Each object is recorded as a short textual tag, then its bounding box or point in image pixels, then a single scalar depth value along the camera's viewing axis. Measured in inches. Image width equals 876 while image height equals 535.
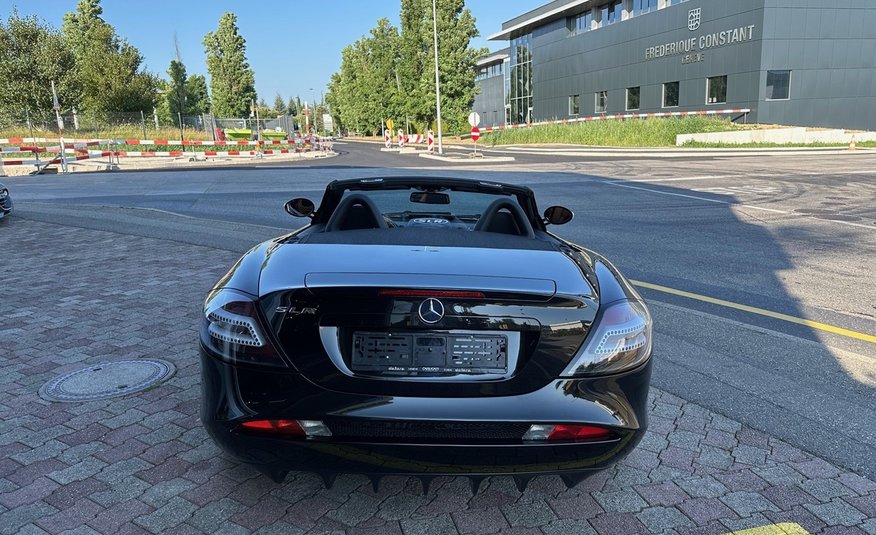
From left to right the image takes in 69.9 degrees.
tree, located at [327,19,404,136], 2849.4
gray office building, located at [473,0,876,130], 1430.9
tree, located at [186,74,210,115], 3117.6
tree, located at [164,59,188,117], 2129.7
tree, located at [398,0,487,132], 2126.0
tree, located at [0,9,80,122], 1486.2
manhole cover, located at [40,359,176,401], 148.8
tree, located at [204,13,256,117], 2620.6
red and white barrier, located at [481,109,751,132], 1490.8
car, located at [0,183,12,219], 433.1
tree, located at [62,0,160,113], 1654.8
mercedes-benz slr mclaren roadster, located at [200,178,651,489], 86.5
